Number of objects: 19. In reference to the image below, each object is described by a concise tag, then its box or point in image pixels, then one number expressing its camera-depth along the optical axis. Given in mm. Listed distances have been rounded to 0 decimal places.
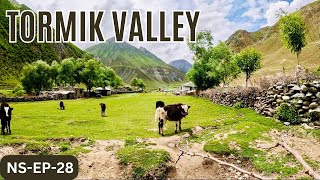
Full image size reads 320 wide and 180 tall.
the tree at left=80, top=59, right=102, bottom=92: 67452
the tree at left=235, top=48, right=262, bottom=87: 46806
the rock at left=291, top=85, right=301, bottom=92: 18075
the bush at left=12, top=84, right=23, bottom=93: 75134
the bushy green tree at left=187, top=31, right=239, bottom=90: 46256
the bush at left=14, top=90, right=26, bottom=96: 69046
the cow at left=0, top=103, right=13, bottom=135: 16194
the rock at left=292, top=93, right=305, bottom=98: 17526
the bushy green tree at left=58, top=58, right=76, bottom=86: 70060
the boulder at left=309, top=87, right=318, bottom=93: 17261
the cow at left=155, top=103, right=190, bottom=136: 16183
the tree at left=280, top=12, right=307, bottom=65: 29935
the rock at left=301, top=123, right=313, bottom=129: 15961
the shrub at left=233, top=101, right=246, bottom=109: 25020
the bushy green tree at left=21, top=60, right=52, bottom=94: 64014
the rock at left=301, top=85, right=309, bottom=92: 17547
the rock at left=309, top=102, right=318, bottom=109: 16733
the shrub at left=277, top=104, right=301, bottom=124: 17270
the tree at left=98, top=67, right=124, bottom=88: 79024
